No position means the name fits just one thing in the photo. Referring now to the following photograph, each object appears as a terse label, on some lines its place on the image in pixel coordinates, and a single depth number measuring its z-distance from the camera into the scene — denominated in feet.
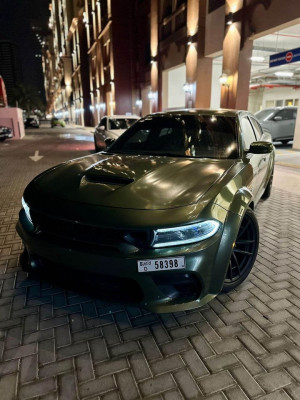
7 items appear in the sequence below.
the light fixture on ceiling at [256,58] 42.73
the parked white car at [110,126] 36.22
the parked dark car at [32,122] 141.18
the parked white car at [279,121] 44.34
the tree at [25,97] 286.05
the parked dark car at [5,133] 59.57
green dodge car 6.51
